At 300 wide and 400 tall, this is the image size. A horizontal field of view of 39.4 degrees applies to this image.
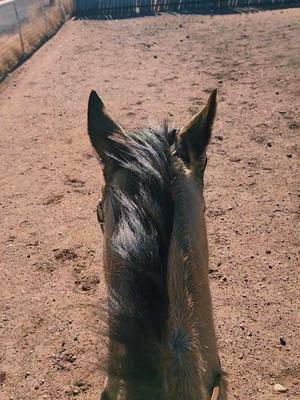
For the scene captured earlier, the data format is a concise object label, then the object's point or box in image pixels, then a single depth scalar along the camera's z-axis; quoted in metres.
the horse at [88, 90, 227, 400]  1.24
